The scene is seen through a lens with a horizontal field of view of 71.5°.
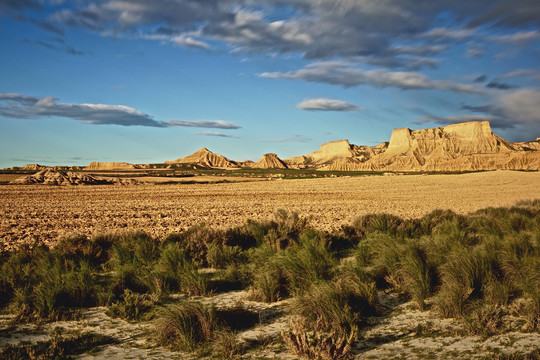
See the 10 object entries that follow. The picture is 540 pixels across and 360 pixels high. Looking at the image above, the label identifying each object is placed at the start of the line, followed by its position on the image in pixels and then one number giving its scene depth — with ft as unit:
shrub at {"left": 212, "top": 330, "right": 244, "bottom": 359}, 15.66
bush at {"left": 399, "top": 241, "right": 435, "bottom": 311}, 21.04
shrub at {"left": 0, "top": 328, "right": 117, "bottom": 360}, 15.60
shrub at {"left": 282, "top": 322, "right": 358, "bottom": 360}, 15.14
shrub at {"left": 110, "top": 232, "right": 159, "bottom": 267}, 29.45
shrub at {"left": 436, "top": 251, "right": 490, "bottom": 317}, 19.17
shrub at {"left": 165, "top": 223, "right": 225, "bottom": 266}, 31.40
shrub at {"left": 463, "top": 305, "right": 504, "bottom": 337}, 17.24
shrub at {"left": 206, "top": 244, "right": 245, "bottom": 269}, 29.94
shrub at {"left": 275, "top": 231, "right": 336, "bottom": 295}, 23.04
